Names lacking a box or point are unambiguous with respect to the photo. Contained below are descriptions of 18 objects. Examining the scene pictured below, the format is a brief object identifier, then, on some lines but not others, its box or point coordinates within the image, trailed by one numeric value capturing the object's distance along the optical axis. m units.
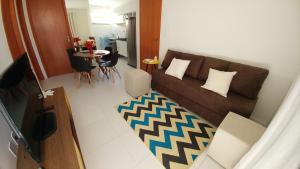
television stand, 0.91
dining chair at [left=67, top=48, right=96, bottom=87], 3.10
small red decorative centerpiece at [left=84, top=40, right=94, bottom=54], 3.74
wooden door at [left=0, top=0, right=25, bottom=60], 1.97
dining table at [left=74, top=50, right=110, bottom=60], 3.43
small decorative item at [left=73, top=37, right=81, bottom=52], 4.44
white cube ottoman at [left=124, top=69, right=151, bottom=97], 2.77
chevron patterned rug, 1.63
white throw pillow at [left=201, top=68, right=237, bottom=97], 2.00
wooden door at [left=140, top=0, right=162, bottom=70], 3.36
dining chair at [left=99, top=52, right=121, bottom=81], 3.55
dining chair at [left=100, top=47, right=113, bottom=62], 4.23
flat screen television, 0.77
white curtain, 0.77
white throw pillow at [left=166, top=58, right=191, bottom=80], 2.61
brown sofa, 1.84
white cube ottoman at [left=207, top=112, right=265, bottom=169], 1.29
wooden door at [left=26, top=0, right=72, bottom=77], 3.39
